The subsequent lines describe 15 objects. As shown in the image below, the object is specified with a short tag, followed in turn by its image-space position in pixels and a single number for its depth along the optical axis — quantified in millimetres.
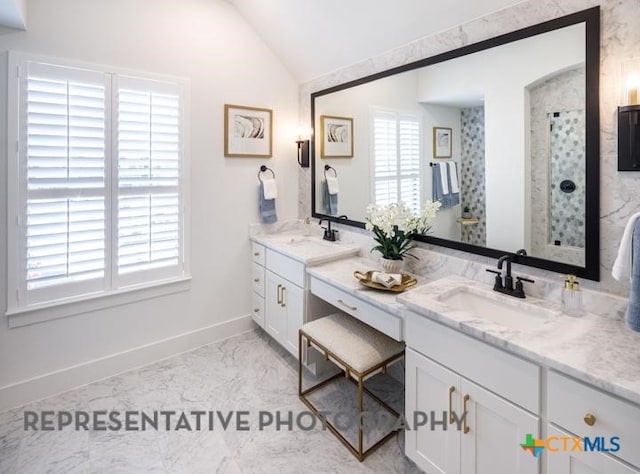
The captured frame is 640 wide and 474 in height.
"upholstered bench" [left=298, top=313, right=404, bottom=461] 1813
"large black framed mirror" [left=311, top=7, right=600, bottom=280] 1455
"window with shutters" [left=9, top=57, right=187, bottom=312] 2115
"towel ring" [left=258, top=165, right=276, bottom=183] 3100
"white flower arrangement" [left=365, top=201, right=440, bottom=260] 2117
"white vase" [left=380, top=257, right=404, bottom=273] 2117
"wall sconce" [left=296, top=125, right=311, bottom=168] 3109
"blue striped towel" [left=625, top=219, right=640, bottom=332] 1142
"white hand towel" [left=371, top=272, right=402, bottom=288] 1896
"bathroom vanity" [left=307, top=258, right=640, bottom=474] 1015
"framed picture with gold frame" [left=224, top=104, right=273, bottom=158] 2893
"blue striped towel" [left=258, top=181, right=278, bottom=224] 3082
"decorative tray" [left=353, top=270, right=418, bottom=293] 1893
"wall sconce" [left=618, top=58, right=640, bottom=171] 1277
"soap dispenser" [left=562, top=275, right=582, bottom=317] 1421
